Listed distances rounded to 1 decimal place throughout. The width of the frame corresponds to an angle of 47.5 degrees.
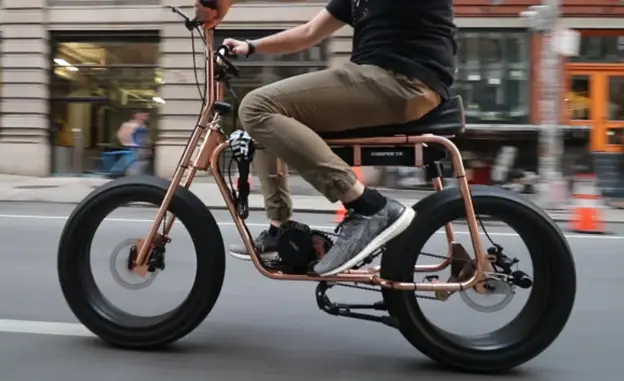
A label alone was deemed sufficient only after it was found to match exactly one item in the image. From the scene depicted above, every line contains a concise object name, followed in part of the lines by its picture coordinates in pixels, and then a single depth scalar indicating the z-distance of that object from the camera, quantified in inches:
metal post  475.8
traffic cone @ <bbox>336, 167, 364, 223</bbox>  388.1
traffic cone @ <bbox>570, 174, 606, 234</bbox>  372.8
